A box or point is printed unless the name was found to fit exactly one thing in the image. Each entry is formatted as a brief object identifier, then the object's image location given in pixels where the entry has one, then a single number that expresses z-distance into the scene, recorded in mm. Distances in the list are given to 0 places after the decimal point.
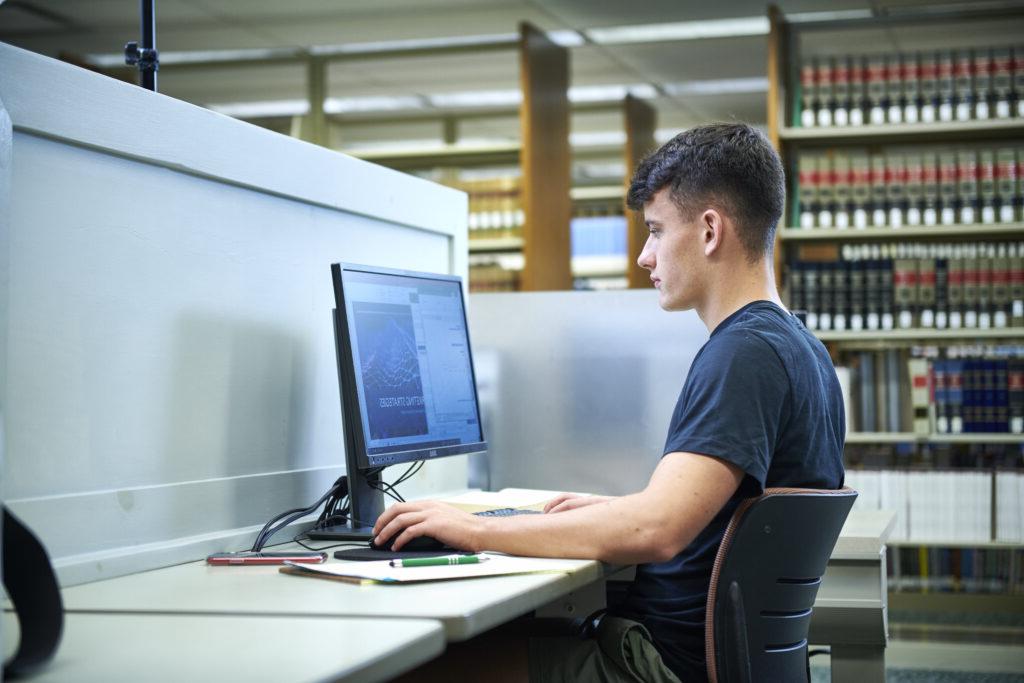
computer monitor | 1588
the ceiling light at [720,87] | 6938
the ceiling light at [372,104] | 7340
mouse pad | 1411
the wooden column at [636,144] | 6578
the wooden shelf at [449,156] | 5410
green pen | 1306
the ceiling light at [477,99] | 7188
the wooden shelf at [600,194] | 6988
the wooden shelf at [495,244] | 5348
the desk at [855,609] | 1891
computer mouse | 1439
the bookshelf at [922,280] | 4535
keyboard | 1727
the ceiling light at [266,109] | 7527
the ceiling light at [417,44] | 6000
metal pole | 1610
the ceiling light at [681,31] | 5820
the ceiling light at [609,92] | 7047
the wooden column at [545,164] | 5145
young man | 1344
